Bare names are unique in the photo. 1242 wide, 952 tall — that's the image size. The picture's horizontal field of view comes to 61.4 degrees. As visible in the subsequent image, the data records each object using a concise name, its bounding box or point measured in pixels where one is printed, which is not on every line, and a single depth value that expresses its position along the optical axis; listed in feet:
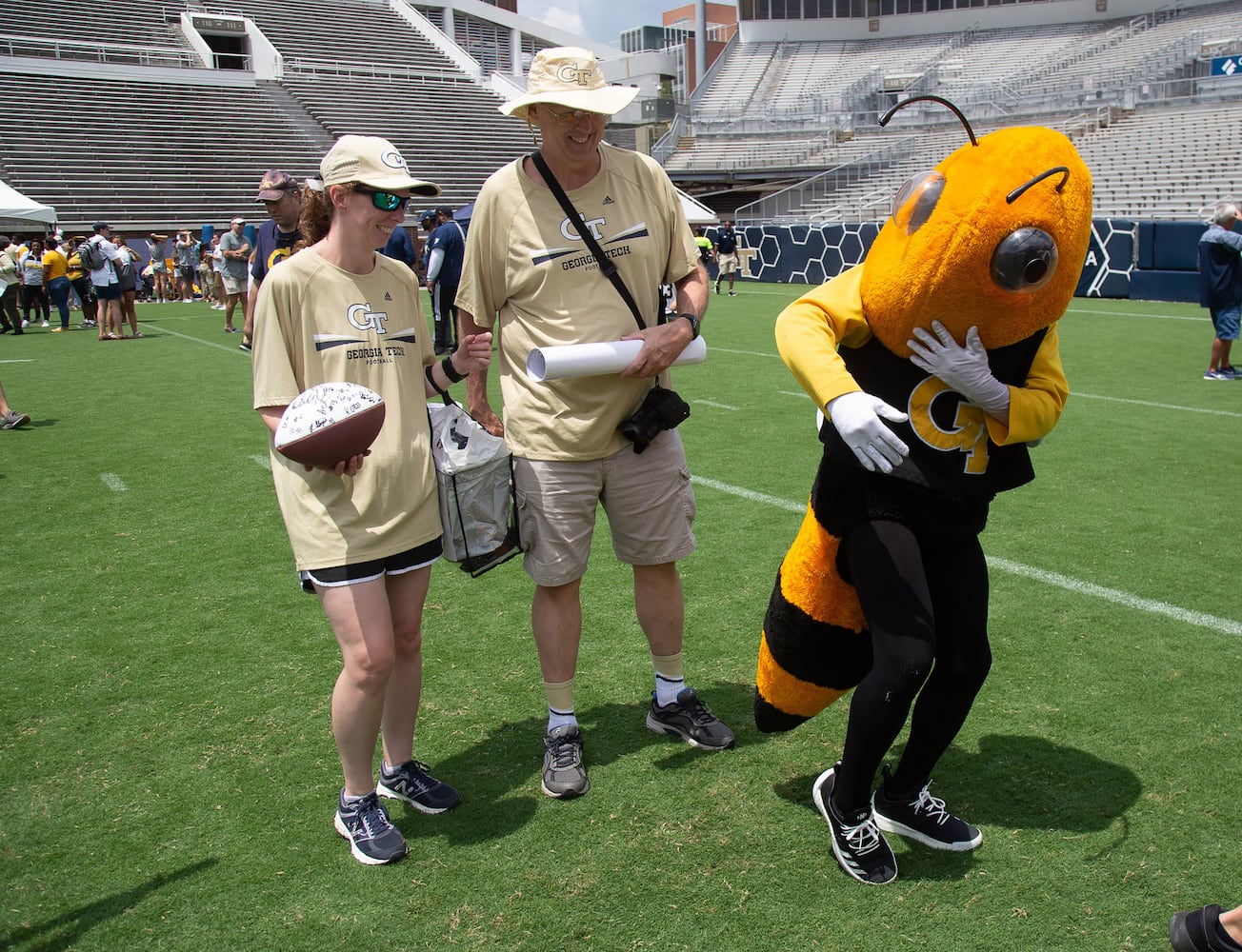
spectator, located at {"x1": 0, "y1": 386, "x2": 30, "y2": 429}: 29.10
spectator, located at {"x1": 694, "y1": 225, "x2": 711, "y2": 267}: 73.56
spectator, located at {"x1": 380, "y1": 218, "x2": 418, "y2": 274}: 38.96
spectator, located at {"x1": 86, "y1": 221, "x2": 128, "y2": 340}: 49.96
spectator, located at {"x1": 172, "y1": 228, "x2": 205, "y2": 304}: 80.84
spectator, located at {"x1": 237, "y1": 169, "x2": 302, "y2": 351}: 19.75
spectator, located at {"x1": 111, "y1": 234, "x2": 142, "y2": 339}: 53.16
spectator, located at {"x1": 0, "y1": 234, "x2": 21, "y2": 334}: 56.10
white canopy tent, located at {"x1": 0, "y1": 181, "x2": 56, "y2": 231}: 49.95
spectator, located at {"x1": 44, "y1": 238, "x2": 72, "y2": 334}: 60.13
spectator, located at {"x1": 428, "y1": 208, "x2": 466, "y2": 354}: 36.24
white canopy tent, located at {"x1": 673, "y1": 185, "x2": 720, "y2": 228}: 63.41
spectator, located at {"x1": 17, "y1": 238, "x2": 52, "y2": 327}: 63.72
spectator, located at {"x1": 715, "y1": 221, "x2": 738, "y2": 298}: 74.84
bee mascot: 7.63
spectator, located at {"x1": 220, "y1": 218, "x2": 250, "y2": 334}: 50.09
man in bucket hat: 9.96
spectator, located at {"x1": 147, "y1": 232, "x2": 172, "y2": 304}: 81.05
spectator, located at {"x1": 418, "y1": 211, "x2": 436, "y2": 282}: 45.23
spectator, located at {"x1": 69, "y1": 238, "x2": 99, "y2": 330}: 61.77
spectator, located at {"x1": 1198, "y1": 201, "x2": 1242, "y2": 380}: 31.71
